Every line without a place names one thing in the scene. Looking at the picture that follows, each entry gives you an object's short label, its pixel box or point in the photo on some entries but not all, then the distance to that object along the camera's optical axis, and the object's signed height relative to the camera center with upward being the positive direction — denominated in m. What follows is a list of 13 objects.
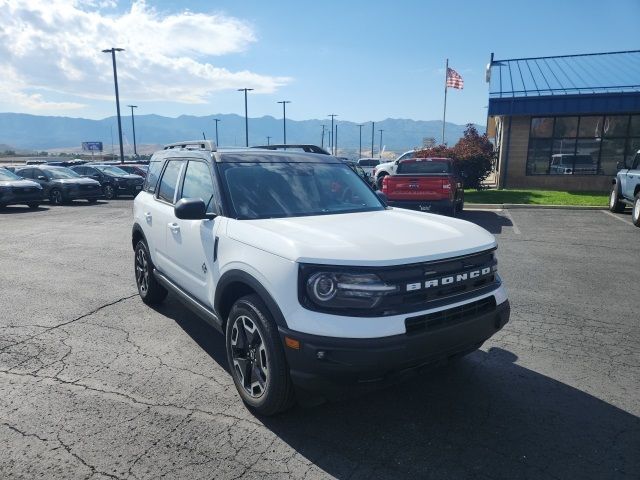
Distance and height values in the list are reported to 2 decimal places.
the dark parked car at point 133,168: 23.40 -1.07
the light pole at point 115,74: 32.81 +5.30
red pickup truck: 10.94 -0.92
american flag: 30.55 +5.00
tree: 18.95 -0.03
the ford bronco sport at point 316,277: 2.68 -0.82
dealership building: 19.16 +1.19
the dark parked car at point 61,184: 18.45 -1.51
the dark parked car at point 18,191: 16.08 -1.62
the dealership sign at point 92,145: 74.25 +0.25
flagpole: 37.60 +4.26
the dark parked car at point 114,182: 21.50 -1.62
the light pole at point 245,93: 55.30 +6.87
